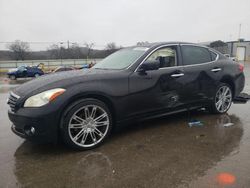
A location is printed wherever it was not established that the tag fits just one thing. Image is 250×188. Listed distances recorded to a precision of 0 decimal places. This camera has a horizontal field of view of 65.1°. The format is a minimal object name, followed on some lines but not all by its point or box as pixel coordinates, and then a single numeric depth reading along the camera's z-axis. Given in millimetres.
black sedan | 2649
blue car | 17766
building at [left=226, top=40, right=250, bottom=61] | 45541
